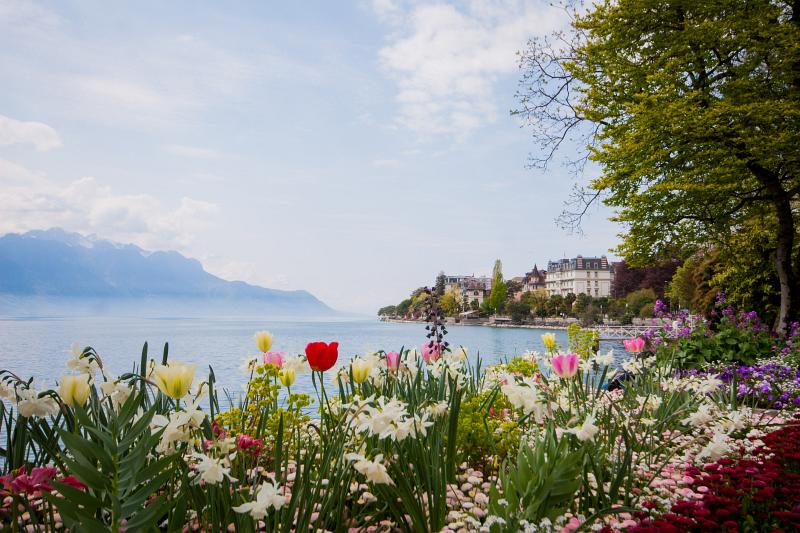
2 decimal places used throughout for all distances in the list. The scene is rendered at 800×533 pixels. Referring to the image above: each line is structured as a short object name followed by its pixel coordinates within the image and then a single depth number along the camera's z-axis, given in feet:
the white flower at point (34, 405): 6.88
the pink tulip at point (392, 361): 12.26
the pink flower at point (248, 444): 8.09
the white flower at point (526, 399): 8.53
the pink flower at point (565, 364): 11.94
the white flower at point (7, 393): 7.65
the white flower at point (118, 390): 7.43
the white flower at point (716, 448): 8.73
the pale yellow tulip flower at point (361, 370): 10.11
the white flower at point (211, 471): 5.32
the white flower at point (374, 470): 5.73
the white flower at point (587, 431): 7.20
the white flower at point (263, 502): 4.91
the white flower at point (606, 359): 13.81
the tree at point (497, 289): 255.29
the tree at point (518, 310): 257.34
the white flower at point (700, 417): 10.39
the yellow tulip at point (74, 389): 7.28
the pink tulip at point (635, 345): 18.15
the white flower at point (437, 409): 9.28
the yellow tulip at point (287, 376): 9.87
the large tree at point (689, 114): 40.14
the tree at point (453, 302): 238.99
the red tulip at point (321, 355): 8.88
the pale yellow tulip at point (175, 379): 6.81
